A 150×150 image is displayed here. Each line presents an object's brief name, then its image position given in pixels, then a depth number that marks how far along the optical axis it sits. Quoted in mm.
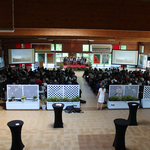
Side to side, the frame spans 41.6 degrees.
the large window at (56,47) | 25905
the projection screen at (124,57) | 20516
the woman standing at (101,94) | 9125
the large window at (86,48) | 26328
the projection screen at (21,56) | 20295
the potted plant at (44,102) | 9234
